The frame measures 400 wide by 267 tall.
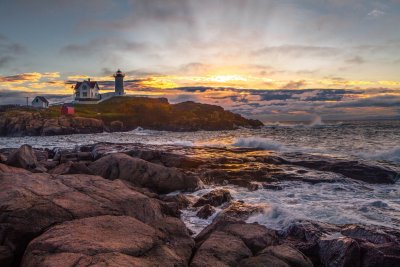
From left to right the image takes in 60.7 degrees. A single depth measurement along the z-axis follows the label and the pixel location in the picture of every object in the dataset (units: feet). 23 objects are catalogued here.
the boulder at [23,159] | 62.64
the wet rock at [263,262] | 24.64
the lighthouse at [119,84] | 428.56
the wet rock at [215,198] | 48.52
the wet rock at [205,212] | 43.21
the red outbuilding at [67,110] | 320.91
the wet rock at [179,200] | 47.91
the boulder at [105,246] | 20.53
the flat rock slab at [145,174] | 58.23
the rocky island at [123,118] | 269.23
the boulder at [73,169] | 51.26
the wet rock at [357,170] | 67.21
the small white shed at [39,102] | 382.63
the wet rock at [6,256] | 24.80
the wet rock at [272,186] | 60.39
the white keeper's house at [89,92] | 400.67
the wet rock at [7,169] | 43.50
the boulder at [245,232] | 29.30
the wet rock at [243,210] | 43.80
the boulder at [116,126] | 318.65
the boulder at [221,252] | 25.00
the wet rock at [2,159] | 60.98
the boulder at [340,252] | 28.12
